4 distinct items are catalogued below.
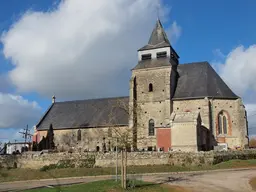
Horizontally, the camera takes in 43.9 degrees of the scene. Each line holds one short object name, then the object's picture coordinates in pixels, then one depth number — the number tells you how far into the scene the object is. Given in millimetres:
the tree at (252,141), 107506
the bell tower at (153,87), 48406
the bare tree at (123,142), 19078
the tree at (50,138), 58281
